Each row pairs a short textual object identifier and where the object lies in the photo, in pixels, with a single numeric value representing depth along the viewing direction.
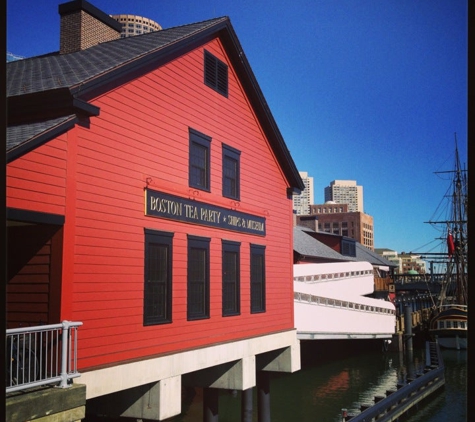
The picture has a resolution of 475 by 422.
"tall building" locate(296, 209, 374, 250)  170.12
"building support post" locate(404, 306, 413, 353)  44.88
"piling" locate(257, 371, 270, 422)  18.58
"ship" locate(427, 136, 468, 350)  46.94
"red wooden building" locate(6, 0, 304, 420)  9.82
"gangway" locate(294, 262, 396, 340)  24.34
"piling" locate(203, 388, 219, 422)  16.73
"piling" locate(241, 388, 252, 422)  18.67
